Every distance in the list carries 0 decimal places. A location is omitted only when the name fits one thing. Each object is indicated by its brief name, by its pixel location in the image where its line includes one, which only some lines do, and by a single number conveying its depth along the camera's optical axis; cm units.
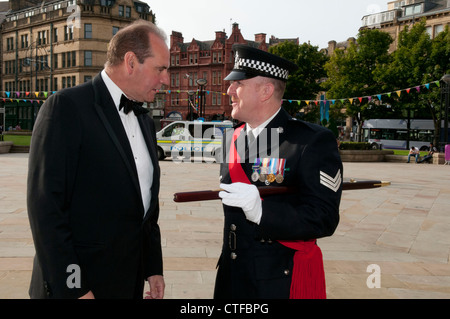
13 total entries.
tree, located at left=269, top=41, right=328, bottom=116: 5272
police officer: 195
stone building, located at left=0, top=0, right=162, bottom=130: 5434
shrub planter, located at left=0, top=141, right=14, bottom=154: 2285
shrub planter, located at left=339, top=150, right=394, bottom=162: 2483
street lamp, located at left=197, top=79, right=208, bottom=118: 2729
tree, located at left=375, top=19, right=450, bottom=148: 3569
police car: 2097
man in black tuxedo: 181
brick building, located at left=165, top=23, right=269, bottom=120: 6638
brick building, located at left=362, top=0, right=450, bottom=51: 5312
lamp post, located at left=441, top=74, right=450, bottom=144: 2169
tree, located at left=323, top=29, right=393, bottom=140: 4172
